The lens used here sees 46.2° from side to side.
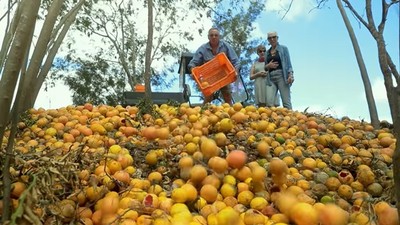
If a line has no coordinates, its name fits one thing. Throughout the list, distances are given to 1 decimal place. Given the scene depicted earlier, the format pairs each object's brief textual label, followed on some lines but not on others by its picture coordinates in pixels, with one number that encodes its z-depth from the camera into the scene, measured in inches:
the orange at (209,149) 112.1
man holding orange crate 291.6
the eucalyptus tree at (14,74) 75.4
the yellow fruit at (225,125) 147.8
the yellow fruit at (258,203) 93.5
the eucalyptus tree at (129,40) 843.4
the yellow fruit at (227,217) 82.8
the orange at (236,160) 106.3
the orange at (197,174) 101.5
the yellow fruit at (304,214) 83.0
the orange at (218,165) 104.4
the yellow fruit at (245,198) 97.9
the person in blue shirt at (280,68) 287.1
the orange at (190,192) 95.2
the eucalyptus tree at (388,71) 64.8
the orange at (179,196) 93.6
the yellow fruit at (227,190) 99.9
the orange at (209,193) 97.0
